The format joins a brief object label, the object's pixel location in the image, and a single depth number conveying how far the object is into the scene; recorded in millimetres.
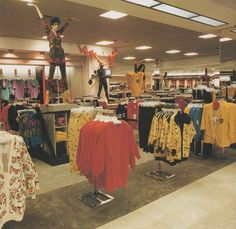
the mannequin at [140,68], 8159
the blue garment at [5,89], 9195
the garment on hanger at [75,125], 3951
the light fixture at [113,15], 5723
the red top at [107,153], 3041
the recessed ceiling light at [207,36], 8362
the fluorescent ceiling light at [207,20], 6063
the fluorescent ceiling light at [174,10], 5090
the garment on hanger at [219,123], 5301
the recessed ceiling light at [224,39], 8000
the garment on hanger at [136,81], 7738
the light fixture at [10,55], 9180
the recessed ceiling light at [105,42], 9445
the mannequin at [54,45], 4539
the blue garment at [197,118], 5547
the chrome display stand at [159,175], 4566
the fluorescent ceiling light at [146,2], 4730
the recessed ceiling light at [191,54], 13039
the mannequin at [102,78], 8344
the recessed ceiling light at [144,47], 10672
